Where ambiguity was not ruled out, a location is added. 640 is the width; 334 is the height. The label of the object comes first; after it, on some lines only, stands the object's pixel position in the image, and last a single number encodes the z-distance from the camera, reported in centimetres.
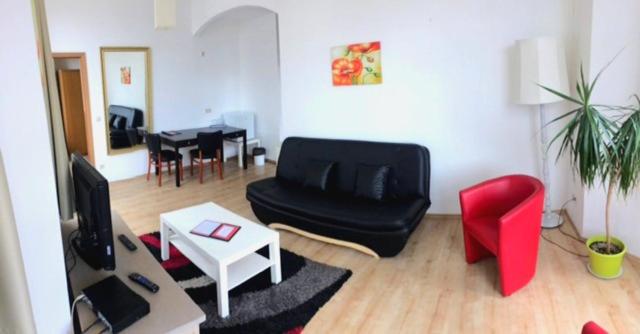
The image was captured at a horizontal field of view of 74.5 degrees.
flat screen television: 194
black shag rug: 274
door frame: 581
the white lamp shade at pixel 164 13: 305
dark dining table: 623
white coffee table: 281
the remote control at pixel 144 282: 202
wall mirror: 623
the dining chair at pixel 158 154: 617
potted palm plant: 280
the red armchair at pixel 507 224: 283
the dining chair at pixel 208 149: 629
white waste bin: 731
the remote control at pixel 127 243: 248
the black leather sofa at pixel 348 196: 356
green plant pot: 303
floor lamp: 355
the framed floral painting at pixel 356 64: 453
